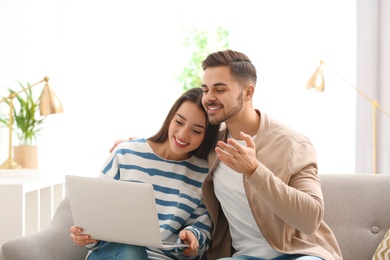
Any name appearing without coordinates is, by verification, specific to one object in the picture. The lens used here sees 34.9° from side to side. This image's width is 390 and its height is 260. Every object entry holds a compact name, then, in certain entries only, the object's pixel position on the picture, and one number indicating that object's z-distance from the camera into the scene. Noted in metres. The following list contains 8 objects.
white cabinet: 3.22
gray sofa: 2.56
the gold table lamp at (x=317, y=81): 4.54
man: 2.01
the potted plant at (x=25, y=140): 3.99
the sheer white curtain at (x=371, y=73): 5.21
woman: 2.37
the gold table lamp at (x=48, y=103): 4.05
